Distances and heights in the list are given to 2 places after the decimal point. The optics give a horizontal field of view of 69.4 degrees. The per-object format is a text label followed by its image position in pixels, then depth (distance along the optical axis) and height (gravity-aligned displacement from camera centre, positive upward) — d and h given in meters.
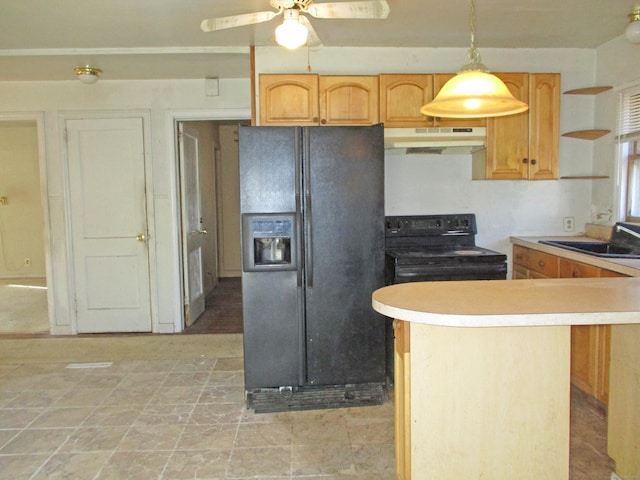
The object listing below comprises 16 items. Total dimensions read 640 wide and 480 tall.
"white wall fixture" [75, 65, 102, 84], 3.69 +1.07
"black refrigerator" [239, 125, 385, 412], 2.72 -0.36
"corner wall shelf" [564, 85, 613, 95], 3.28 +0.79
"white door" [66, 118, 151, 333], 4.22 -0.16
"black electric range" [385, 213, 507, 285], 2.89 -0.34
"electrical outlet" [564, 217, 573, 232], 3.58 -0.19
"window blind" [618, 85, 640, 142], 3.09 +0.58
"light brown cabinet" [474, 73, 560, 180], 3.27 +0.47
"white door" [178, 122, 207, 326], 4.36 -0.20
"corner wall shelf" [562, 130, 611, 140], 3.34 +0.48
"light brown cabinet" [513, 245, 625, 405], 2.51 -0.82
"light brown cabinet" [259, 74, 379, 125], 3.18 +0.72
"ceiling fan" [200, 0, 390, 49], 1.92 +0.83
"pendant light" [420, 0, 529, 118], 1.88 +0.44
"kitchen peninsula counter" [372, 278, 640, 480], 1.68 -0.70
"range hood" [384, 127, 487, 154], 3.03 +0.43
